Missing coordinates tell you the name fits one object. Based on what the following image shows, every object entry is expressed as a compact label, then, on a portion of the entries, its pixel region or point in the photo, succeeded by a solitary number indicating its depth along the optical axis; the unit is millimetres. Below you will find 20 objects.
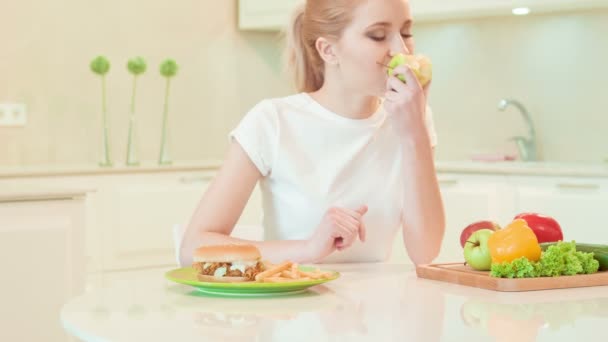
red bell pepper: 1966
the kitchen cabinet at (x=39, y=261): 2633
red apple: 1930
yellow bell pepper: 1716
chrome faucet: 4379
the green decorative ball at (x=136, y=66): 4434
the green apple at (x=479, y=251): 1778
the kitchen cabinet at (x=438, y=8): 4059
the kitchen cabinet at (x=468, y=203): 3846
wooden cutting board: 1675
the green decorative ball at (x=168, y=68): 4543
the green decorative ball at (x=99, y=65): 4316
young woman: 2115
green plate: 1548
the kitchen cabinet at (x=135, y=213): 3865
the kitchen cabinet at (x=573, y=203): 3580
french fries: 1576
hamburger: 1593
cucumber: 1783
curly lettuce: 1683
